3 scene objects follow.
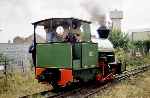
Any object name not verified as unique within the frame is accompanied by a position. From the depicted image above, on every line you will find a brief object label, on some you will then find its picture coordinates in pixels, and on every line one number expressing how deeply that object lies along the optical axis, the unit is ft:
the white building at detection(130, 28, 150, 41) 239.09
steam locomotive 41.78
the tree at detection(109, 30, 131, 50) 123.03
